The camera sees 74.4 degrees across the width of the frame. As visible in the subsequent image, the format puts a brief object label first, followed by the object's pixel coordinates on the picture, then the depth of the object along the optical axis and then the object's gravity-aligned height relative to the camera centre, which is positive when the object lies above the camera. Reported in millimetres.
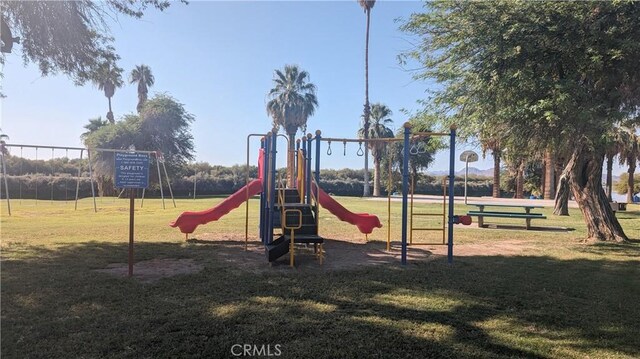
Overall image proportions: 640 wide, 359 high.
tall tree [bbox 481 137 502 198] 36312 +1508
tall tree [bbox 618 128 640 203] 26806 +3097
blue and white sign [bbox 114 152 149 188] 6254 +288
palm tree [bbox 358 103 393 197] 44844 +7149
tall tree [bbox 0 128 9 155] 16959 +1573
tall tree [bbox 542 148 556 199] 28731 +1036
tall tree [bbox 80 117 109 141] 48291 +7338
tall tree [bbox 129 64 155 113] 55750 +14587
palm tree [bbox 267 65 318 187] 43406 +9323
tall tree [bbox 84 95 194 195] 38625 +5261
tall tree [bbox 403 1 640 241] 7746 +2618
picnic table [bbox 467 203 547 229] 12672 -606
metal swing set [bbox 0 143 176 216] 16745 +1611
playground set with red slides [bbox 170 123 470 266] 7492 -285
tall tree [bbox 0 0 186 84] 8984 +3494
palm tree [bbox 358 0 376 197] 41281 +12236
